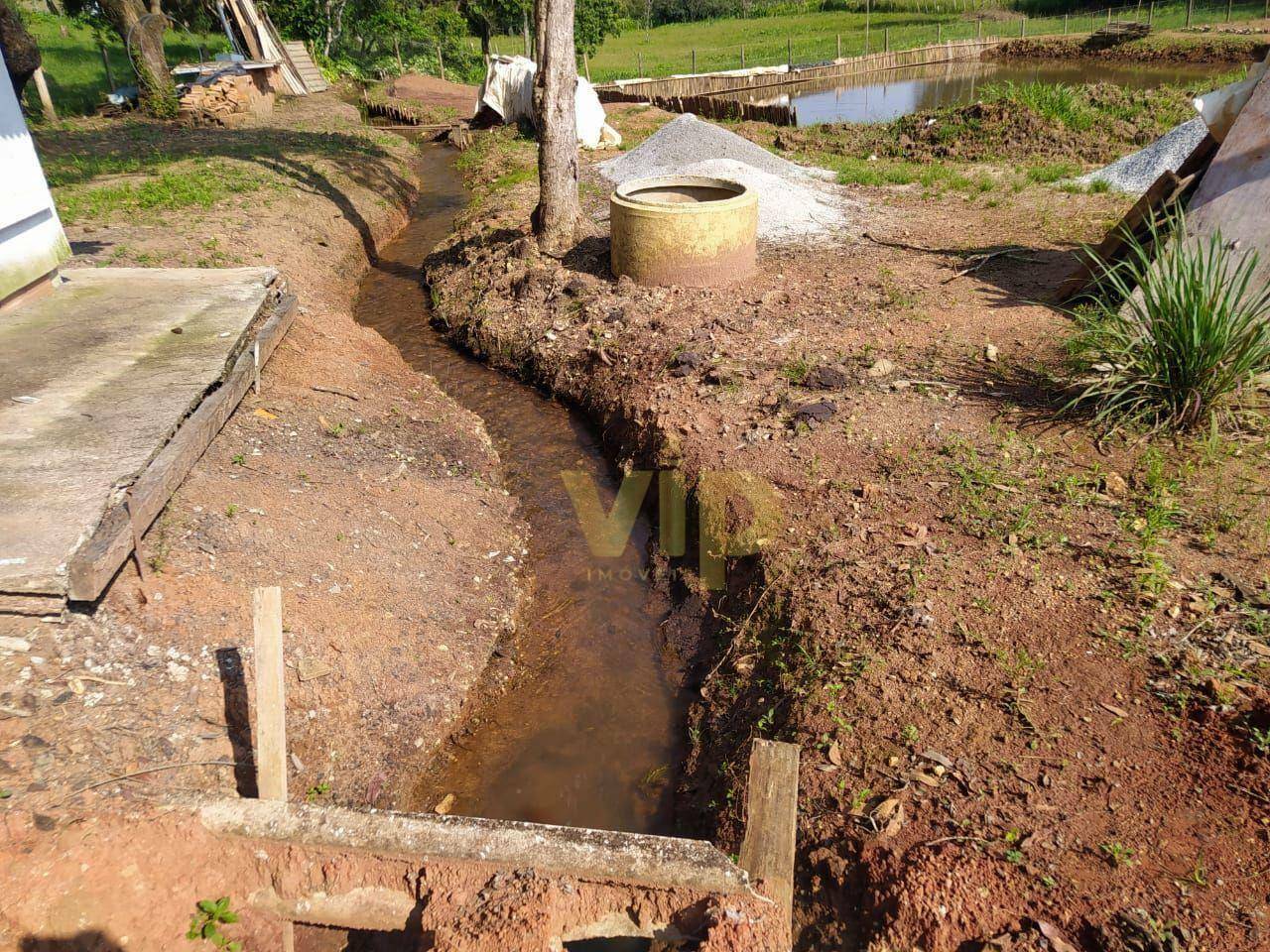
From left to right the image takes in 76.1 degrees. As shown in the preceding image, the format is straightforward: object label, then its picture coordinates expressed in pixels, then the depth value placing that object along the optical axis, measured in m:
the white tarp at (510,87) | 17.16
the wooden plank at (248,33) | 21.06
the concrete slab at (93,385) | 3.41
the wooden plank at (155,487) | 3.23
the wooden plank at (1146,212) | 5.95
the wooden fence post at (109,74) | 18.09
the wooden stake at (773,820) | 2.59
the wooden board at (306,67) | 22.31
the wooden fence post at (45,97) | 14.23
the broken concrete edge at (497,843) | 2.70
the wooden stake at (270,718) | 3.01
